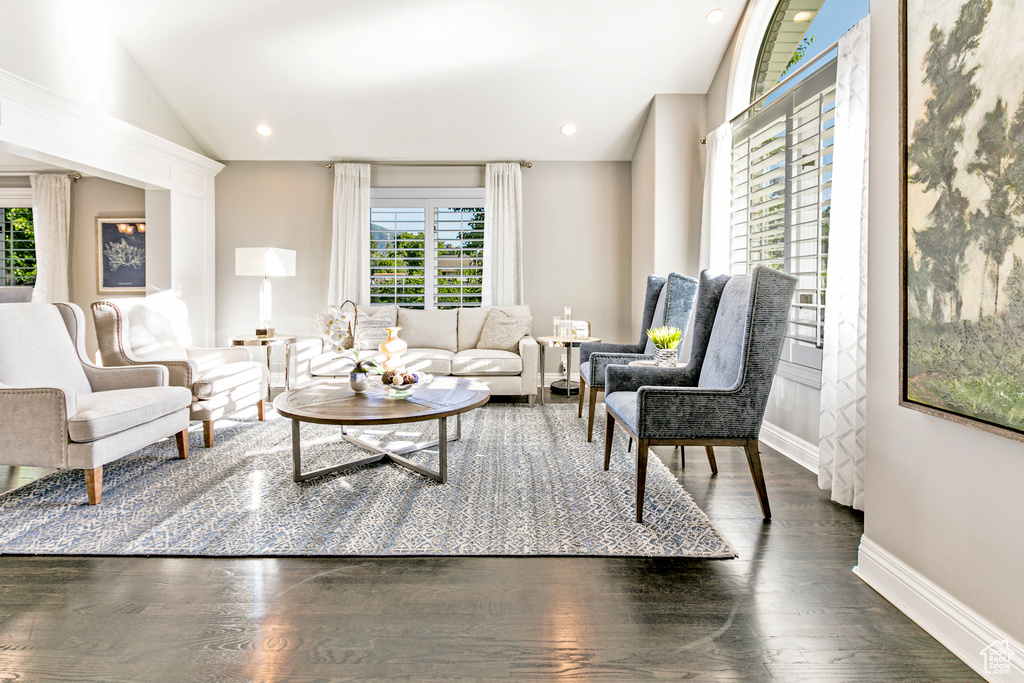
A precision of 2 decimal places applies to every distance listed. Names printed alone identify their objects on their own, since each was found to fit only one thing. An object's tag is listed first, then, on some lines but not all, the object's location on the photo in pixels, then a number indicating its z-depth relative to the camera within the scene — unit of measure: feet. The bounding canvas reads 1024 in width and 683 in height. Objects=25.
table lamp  16.38
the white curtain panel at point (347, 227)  19.02
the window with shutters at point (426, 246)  19.42
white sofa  16.10
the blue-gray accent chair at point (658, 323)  11.93
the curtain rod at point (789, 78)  9.80
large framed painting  4.27
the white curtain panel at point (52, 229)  19.06
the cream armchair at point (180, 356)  11.21
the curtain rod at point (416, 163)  19.06
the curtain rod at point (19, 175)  19.20
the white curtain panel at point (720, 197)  13.82
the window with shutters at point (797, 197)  10.05
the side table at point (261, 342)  16.15
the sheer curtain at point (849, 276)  8.37
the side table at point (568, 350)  15.99
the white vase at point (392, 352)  10.11
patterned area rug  7.00
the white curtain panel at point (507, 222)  18.93
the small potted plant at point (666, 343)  9.95
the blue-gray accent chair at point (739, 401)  7.66
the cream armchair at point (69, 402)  8.19
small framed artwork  19.30
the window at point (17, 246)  20.21
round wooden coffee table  8.52
